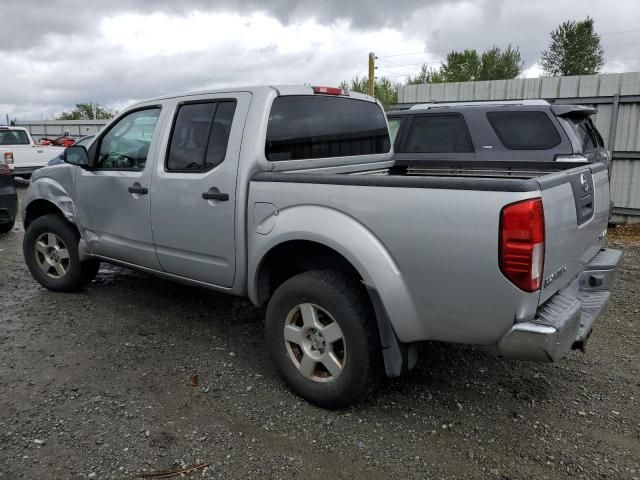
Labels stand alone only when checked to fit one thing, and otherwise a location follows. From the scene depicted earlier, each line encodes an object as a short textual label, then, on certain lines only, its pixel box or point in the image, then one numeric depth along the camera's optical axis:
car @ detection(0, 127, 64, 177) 13.83
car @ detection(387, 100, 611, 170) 6.15
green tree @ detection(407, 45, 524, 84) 41.75
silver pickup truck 2.45
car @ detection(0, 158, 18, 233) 7.50
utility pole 25.42
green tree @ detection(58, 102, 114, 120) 57.19
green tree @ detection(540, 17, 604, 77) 42.91
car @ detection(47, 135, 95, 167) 11.26
